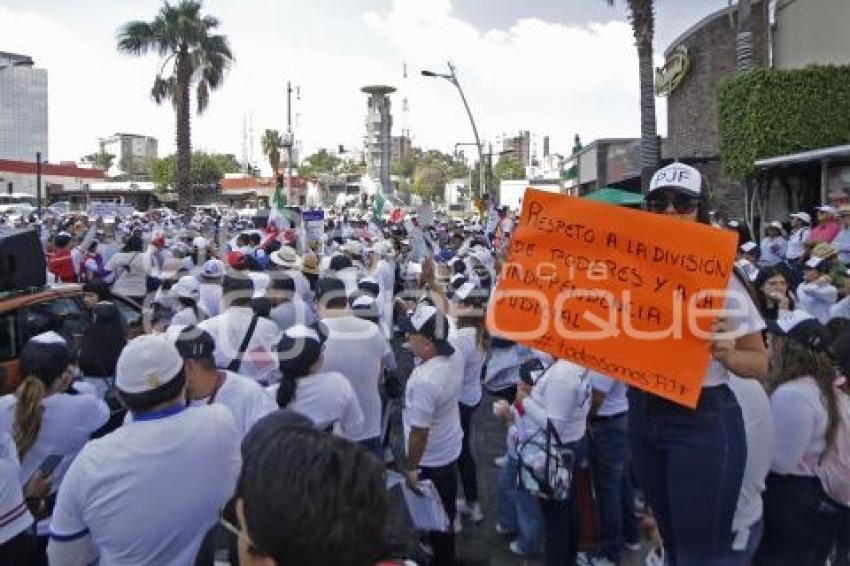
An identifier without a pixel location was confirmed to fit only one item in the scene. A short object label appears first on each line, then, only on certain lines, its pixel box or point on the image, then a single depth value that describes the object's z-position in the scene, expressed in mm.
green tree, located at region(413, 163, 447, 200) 106262
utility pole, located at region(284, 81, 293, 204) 52403
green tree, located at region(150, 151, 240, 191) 80625
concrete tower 109250
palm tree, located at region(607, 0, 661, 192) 18625
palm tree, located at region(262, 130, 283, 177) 77819
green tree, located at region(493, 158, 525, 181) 104362
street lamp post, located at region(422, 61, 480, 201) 32188
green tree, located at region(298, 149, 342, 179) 126506
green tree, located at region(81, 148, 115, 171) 126688
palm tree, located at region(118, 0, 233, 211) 29922
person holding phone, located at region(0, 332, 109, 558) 3646
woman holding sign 2553
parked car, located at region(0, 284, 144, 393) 6113
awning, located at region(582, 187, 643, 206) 19483
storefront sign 23844
